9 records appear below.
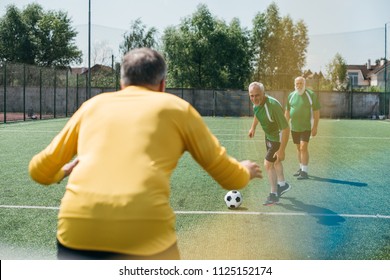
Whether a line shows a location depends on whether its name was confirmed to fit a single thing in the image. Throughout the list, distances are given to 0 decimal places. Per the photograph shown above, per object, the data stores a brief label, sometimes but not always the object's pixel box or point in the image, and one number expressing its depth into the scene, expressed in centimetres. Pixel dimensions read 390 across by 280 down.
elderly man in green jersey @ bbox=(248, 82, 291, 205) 757
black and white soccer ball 732
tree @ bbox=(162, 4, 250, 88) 1977
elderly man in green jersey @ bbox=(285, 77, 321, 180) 1060
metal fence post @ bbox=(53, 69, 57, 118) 3020
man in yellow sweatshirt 229
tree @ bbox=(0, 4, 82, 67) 3209
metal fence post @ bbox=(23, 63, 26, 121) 2655
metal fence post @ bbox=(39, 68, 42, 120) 2873
